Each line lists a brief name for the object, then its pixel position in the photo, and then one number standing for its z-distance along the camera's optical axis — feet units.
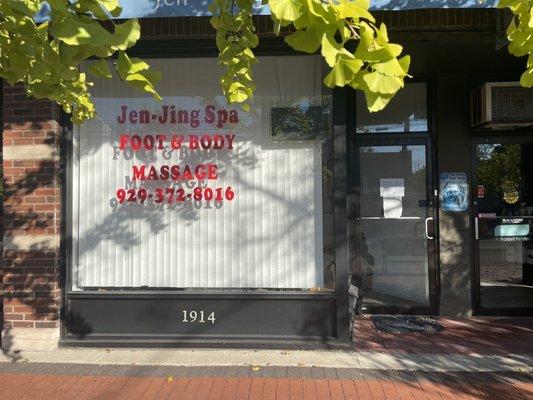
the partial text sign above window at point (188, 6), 15.05
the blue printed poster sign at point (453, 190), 21.43
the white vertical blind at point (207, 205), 18.13
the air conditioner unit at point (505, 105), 19.86
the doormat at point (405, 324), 19.60
